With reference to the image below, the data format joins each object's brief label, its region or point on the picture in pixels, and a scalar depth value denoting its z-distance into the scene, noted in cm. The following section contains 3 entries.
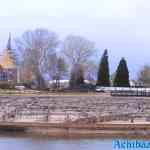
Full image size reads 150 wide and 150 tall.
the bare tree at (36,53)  10512
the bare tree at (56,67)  10538
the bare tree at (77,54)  10862
